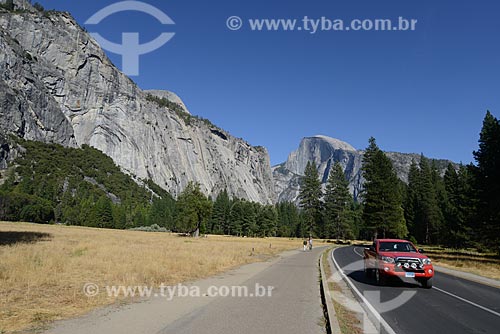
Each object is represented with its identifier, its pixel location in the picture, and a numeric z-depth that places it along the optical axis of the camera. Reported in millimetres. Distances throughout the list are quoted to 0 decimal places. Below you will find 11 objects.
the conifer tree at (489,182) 27562
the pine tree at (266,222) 96788
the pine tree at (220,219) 108188
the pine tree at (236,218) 97419
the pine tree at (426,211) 61656
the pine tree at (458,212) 43525
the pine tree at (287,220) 116344
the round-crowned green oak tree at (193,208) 61938
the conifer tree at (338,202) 66625
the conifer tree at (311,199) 68625
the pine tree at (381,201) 47438
